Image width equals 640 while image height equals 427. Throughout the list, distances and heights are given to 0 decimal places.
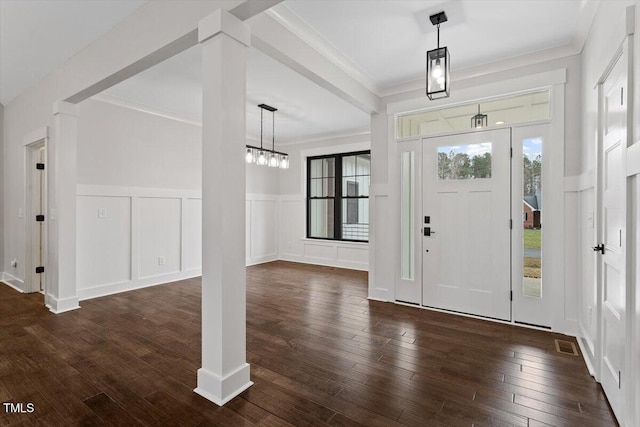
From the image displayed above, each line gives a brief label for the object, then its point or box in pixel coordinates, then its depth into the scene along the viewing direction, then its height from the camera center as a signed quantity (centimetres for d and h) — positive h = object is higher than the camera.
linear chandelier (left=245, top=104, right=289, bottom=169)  479 +92
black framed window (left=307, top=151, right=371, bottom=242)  651 +35
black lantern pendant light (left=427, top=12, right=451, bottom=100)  235 +107
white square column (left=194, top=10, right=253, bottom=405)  189 +3
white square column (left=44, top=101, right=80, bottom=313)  348 +4
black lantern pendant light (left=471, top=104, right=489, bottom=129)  340 +102
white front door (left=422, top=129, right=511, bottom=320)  328 -11
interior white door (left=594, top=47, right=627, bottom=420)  167 -10
